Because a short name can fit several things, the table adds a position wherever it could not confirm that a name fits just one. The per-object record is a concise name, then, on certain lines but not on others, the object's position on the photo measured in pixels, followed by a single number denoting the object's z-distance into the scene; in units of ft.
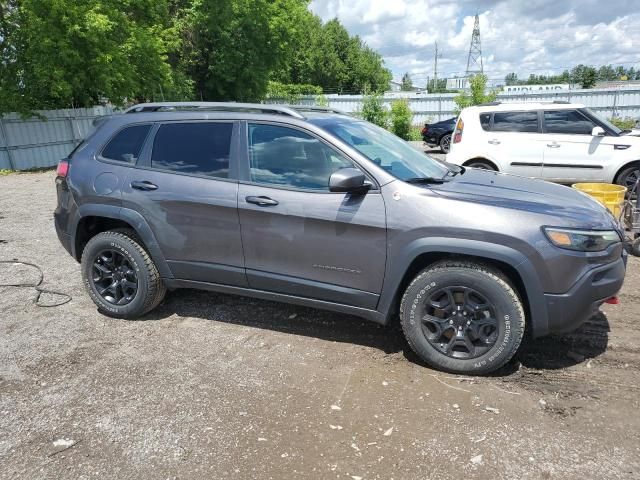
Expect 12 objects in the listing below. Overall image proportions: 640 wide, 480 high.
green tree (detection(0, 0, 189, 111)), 52.16
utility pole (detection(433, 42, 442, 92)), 290.97
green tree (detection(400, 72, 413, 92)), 357.41
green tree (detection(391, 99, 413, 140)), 80.33
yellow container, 18.97
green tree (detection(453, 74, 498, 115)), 74.74
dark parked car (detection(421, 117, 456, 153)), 62.37
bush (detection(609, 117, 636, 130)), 68.85
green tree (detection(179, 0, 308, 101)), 98.78
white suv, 28.17
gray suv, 10.50
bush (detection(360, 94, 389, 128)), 81.46
